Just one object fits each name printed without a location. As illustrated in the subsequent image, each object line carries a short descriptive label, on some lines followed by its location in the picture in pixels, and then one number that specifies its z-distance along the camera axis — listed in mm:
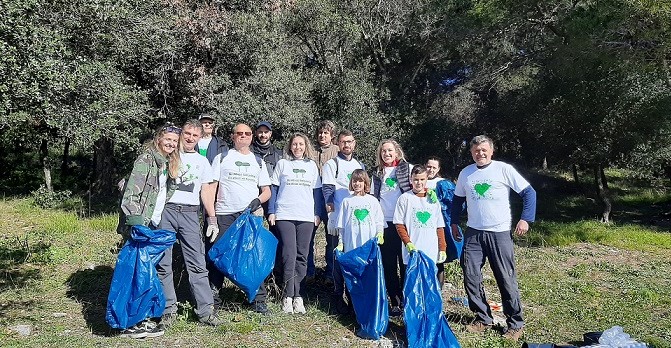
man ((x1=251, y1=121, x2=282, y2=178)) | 5160
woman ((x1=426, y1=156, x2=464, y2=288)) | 5098
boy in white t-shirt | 4531
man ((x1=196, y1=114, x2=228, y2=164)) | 5312
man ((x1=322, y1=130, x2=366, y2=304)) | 5031
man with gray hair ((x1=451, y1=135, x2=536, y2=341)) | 4438
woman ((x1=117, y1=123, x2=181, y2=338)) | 4157
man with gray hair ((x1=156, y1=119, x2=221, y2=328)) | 4402
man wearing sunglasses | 4762
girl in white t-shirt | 4617
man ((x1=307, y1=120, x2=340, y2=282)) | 5348
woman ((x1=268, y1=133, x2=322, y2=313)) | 4848
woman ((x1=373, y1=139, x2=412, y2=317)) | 4852
